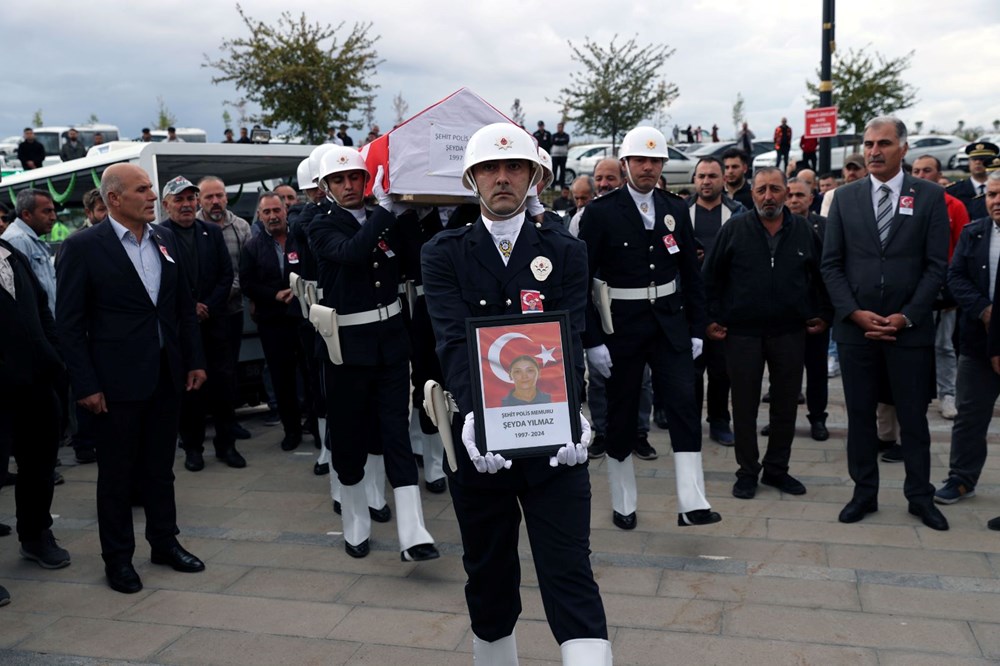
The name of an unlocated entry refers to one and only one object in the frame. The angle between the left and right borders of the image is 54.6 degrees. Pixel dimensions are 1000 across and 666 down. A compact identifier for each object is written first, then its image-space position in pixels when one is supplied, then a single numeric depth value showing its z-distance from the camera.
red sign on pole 15.46
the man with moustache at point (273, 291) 7.71
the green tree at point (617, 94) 32.72
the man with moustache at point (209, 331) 7.34
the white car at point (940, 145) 30.47
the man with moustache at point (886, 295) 5.46
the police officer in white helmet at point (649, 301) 5.48
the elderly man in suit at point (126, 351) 4.89
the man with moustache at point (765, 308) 6.15
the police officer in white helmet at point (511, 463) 3.14
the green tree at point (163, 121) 49.73
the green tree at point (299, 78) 23.53
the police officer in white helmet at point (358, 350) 5.29
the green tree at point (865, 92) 31.08
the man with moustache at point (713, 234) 7.34
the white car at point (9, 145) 32.78
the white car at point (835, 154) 27.97
